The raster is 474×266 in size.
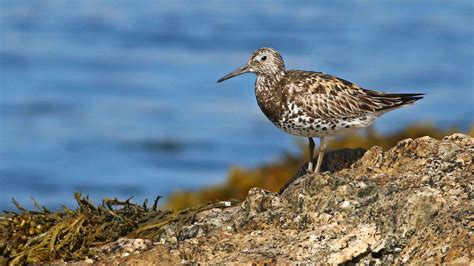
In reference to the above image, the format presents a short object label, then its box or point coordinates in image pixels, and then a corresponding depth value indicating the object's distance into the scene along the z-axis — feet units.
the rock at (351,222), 35.94
